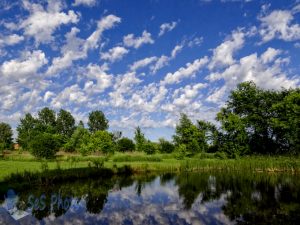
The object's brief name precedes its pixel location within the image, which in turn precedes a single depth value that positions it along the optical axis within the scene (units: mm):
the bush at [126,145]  70740
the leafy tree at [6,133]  90673
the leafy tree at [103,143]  51884
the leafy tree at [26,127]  83131
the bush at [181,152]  46580
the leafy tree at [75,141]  67383
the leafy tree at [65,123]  96392
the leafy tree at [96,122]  101199
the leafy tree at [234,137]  48901
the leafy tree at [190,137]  52382
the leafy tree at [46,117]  94071
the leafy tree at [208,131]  53128
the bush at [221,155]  47939
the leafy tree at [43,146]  36406
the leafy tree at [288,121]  45751
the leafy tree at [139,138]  60686
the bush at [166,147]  65021
